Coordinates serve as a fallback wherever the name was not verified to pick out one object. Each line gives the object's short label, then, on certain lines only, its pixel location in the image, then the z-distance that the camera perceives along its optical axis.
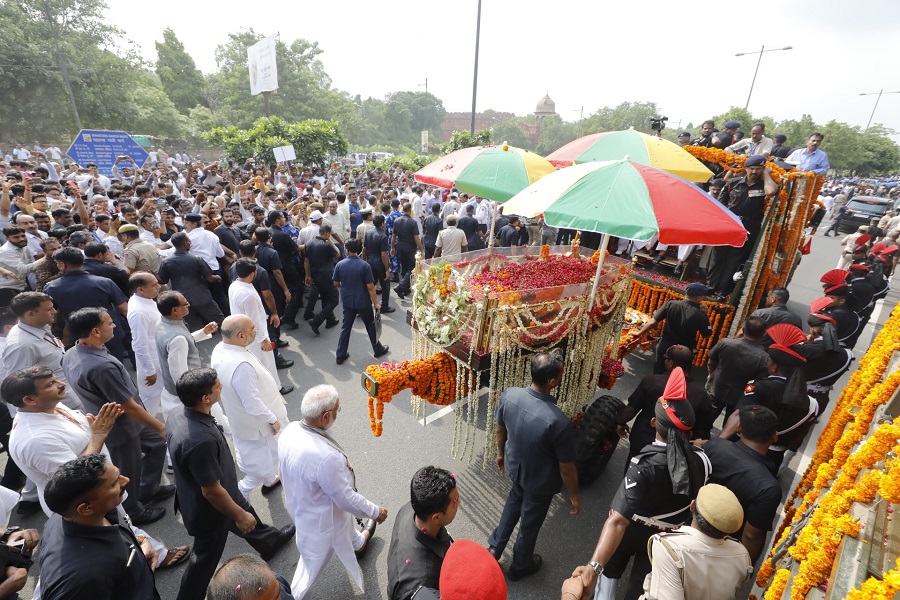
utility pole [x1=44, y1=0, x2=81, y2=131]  22.02
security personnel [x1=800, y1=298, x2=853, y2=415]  4.38
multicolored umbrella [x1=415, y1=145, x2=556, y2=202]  5.21
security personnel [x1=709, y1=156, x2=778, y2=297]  6.23
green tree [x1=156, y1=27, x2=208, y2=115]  38.28
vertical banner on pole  21.52
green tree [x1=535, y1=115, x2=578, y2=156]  78.75
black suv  17.31
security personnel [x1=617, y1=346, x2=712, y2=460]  3.65
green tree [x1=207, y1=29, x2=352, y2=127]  40.75
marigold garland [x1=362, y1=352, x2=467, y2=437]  3.89
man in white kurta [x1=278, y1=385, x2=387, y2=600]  2.77
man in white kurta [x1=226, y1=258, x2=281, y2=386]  5.07
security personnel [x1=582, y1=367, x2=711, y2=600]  2.64
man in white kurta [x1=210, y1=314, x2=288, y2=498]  3.64
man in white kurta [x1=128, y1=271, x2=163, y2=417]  4.32
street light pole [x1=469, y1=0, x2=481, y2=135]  14.22
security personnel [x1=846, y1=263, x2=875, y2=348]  6.74
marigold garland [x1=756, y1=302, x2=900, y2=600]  2.06
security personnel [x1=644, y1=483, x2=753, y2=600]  2.19
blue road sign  12.18
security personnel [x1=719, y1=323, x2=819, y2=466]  3.82
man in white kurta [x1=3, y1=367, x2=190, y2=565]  2.67
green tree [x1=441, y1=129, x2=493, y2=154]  23.09
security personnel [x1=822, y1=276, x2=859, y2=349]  5.57
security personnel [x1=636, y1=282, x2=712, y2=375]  5.07
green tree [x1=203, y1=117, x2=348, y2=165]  17.75
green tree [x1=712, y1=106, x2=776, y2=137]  31.03
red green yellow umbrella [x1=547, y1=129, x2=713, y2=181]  5.56
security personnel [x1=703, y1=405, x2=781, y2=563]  2.76
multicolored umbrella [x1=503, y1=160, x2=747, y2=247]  3.48
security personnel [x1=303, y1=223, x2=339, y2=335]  7.44
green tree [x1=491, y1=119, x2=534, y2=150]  74.56
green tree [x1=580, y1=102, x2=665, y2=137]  63.85
